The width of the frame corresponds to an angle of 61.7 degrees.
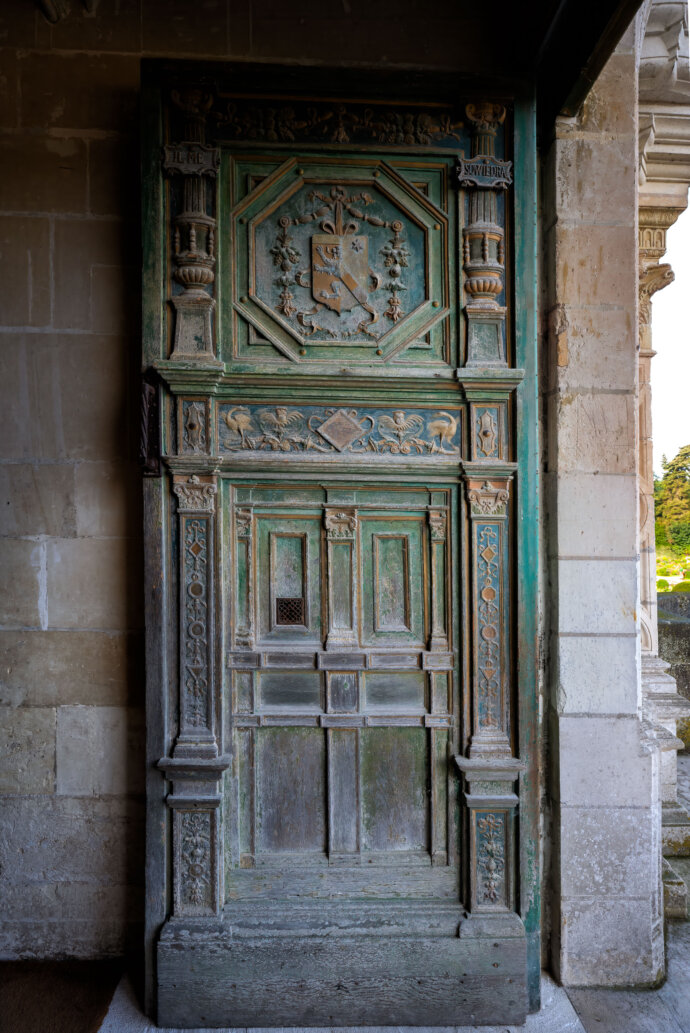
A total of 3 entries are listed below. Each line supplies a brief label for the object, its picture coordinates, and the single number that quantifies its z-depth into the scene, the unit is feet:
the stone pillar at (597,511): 8.58
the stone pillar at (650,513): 13.12
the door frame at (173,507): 8.20
